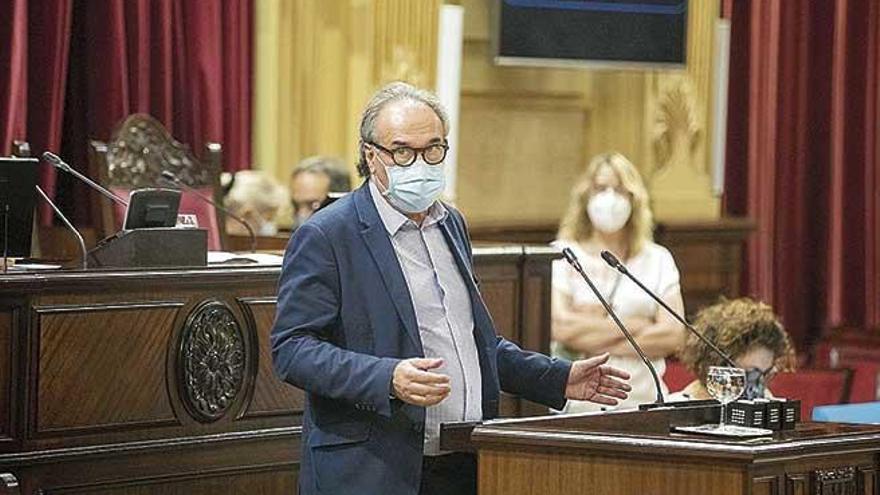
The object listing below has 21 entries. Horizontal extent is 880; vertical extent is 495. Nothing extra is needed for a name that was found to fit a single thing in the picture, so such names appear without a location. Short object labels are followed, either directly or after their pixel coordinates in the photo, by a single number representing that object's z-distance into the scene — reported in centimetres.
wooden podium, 830
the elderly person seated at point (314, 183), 1564
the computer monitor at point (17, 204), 1059
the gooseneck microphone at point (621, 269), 976
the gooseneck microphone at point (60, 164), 1128
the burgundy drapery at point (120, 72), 1487
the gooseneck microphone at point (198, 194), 1303
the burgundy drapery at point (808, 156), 2186
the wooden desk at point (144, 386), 1050
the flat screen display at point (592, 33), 1877
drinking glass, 918
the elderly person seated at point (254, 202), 1546
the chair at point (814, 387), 1686
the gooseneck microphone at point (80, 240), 1115
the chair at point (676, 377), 1705
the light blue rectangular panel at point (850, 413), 1212
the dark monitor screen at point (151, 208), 1152
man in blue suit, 875
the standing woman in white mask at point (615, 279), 1416
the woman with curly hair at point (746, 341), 1168
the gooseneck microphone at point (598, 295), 956
